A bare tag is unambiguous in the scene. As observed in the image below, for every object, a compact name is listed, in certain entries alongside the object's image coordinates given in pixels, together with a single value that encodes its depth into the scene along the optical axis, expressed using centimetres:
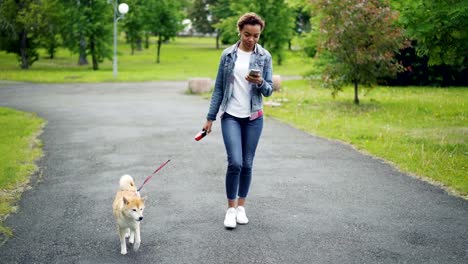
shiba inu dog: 448
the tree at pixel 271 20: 4209
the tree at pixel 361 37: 1560
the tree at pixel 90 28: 3919
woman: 530
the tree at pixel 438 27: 949
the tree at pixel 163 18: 4909
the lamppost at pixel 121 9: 2912
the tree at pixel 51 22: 3722
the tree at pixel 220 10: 6581
